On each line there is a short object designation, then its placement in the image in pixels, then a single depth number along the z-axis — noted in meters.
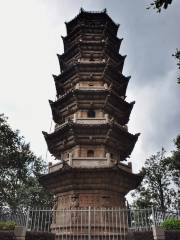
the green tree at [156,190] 32.66
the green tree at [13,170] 26.42
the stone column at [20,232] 10.10
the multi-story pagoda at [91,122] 14.47
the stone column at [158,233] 10.08
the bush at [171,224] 10.72
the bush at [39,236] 10.51
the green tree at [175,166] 30.63
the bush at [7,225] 10.30
